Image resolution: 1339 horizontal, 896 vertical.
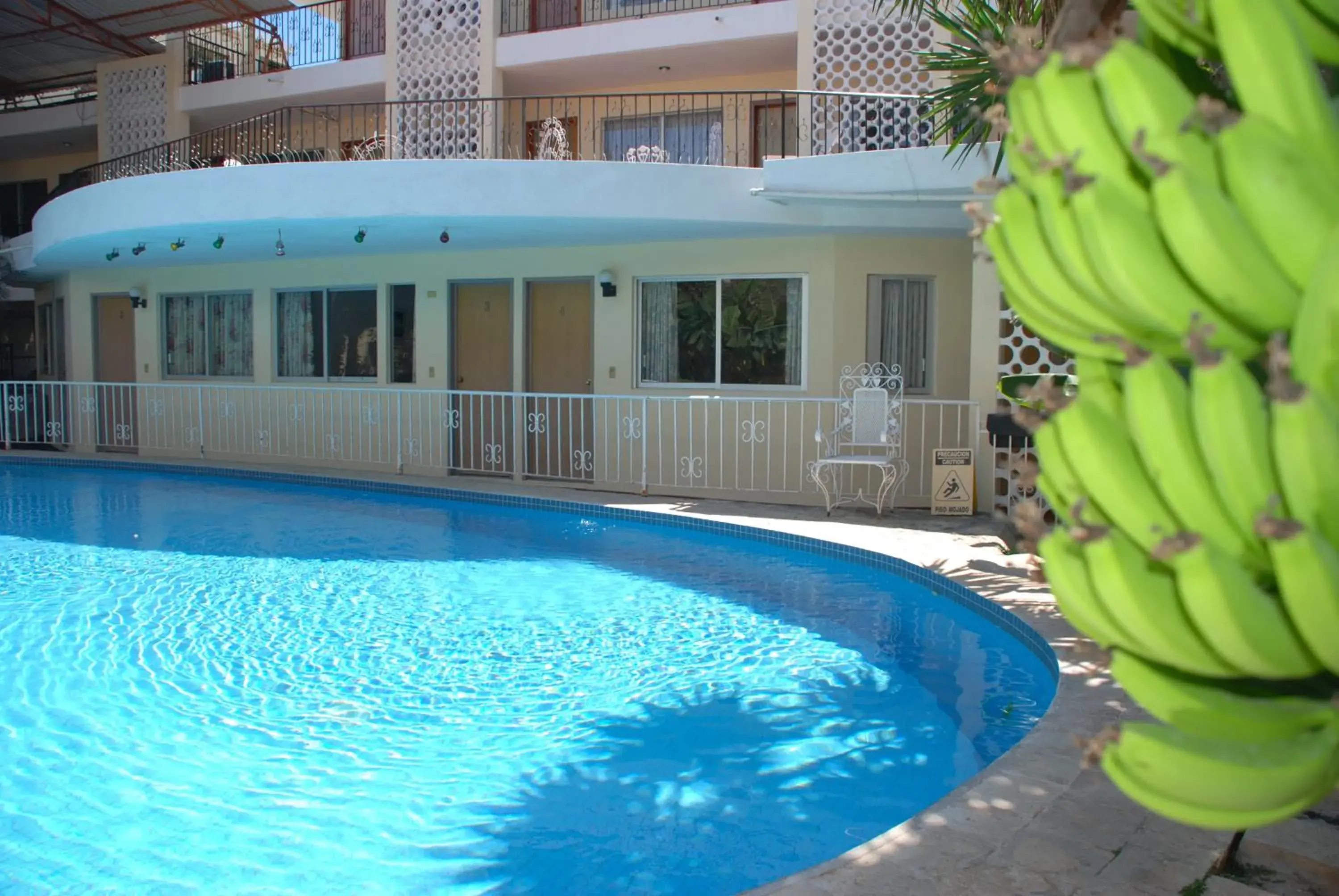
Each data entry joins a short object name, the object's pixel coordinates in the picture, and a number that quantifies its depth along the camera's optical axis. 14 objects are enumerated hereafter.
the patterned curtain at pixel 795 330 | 10.62
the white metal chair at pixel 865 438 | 9.30
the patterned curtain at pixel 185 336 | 14.90
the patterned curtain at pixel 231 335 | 14.50
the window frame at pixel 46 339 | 17.47
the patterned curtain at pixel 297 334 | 13.90
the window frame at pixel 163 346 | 14.80
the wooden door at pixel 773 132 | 12.73
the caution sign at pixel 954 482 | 9.21
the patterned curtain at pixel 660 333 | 11.35
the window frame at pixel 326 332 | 13.23
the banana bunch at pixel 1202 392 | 1.39
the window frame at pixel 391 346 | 13.01
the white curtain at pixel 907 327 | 10.52
